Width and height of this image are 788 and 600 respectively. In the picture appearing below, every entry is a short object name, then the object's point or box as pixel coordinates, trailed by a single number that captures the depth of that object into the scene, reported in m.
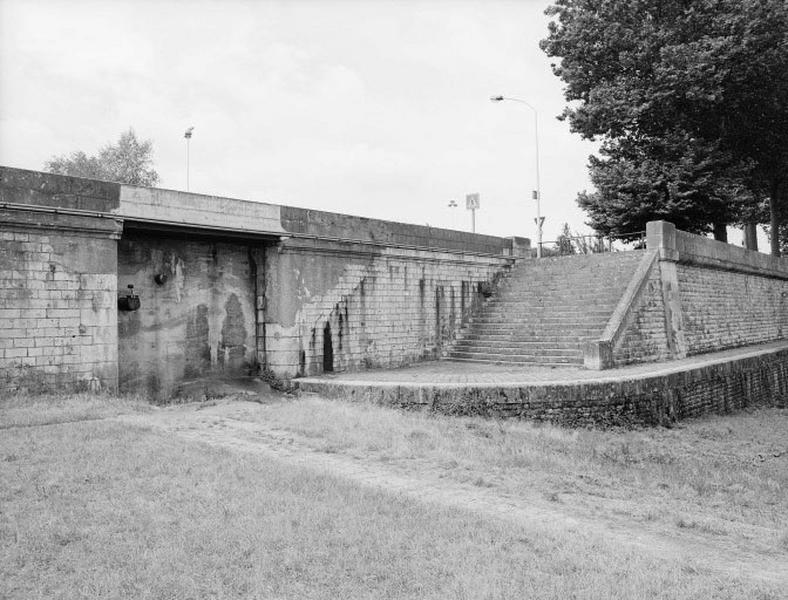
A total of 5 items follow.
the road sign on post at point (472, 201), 27.88
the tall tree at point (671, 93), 19.91
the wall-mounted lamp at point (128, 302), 11.79
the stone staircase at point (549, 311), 15.73
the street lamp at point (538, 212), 23.62
